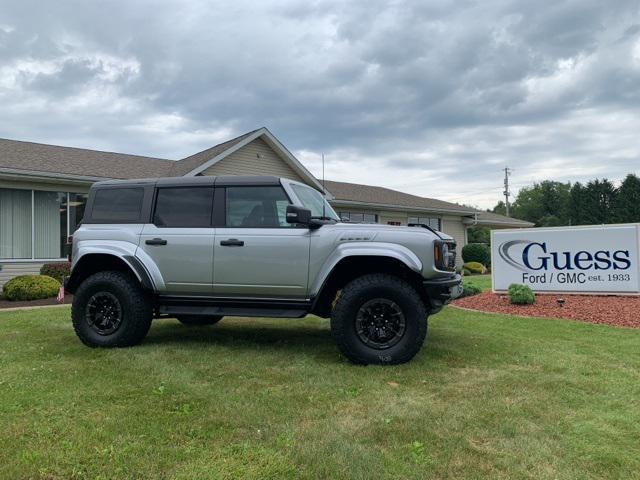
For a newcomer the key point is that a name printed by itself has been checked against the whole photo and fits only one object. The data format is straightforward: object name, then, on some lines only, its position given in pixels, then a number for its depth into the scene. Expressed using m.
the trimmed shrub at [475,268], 23.50
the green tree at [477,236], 30.60
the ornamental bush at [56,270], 12.22
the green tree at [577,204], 54.81
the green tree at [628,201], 48.78
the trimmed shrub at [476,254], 24.69
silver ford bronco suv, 4.98
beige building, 12.51
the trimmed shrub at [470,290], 11.61
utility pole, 69.13
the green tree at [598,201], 53.44
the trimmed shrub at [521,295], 9.52
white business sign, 9.87
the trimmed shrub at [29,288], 10.95
